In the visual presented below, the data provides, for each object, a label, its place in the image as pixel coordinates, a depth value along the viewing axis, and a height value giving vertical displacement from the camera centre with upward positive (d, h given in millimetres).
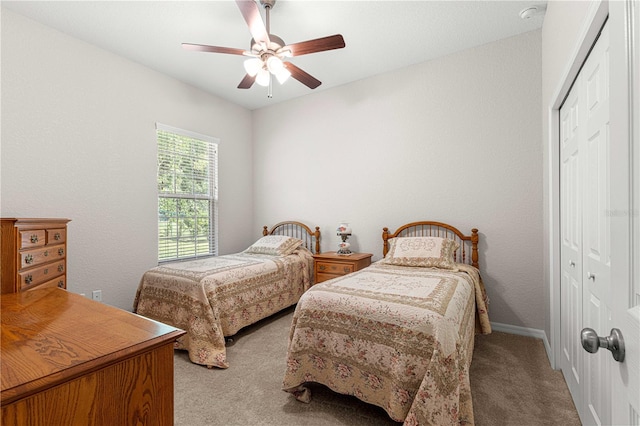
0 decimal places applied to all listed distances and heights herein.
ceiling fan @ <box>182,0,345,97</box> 2199 +1259
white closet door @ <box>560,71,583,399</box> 1732 -178
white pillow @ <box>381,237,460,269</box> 2786 -381
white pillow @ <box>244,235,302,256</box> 3822 -414
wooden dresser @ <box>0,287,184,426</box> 723 -401
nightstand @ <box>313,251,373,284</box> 3342 -576
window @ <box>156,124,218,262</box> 3674 +259
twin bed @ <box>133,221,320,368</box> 2453 -760
